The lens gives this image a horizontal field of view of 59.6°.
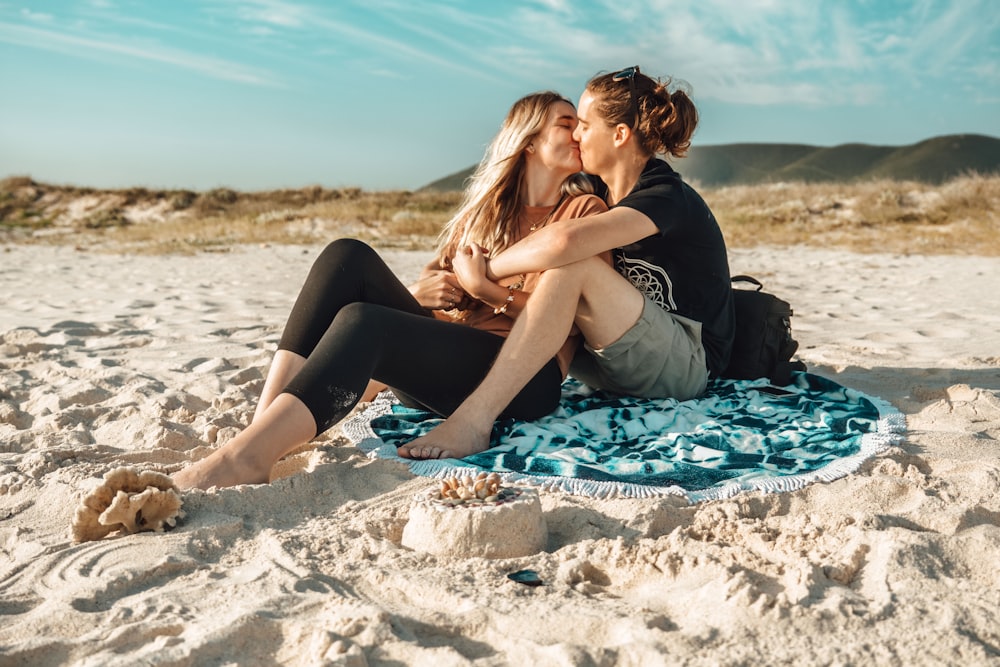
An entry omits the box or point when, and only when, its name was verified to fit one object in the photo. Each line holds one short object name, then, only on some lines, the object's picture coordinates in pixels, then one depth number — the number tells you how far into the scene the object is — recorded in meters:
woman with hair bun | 3.03
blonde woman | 2.71
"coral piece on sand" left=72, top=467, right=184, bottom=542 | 2.30
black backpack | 3.66
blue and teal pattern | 2.73
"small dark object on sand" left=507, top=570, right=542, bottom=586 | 2.03
